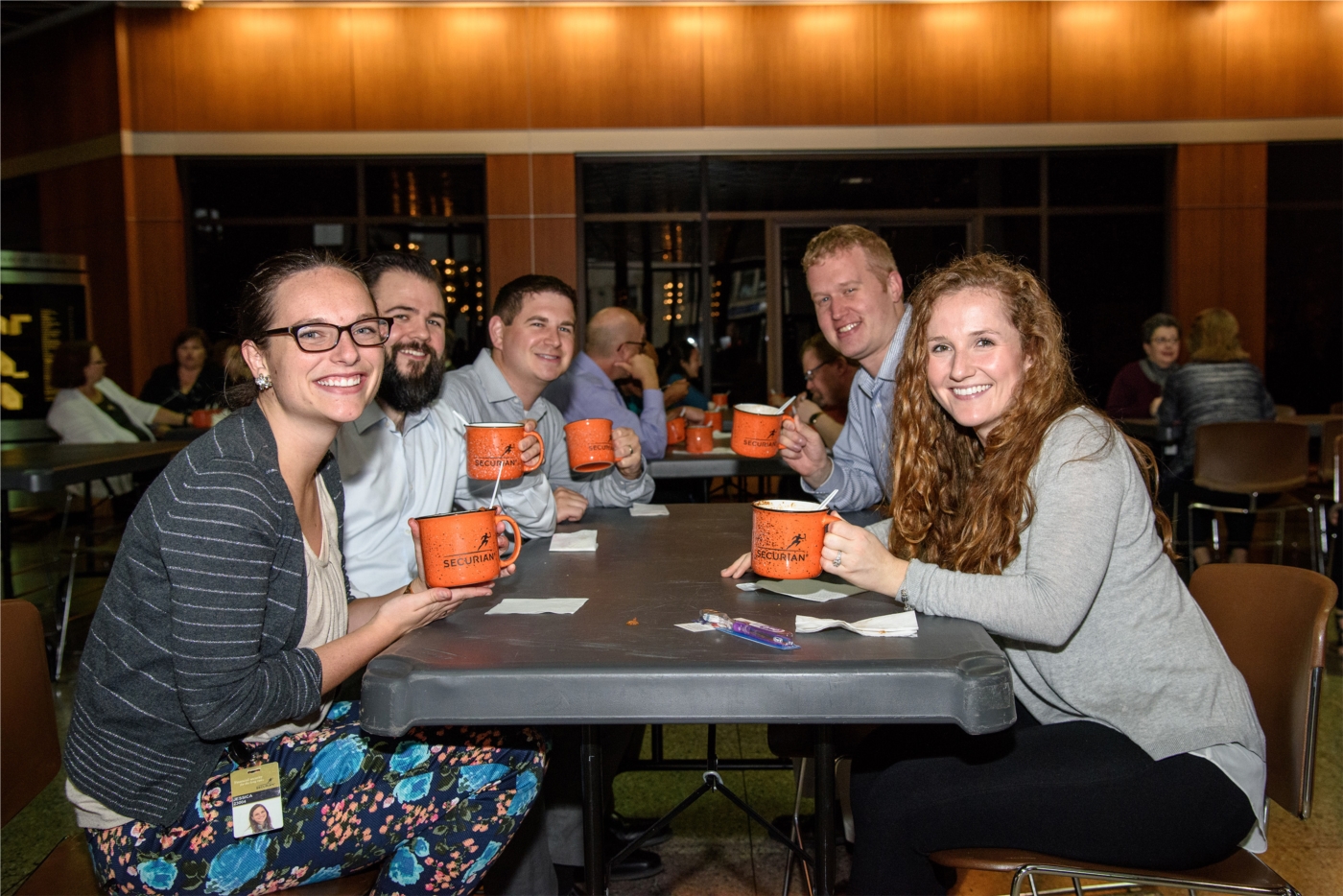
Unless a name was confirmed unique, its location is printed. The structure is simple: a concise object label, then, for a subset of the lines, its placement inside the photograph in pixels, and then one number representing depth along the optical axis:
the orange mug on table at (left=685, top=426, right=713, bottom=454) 4.00
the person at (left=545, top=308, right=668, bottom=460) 4.09
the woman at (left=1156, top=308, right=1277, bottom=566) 5.04
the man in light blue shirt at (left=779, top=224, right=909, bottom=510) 2.75
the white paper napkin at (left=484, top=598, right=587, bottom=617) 1.48
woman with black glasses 1.37
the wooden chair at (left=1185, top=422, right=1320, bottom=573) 4.83
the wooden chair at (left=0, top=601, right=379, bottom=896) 1.52
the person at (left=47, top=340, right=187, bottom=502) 5.35
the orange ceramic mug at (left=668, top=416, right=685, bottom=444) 4.64
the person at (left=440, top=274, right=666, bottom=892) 2.74
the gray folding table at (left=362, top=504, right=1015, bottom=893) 1.17
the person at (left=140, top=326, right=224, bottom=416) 6.54
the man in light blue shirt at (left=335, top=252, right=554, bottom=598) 2.13
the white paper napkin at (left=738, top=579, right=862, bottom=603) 1.59
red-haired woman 1.45
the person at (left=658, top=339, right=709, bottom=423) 8.34
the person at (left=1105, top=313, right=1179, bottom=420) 6.36
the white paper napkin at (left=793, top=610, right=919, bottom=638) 1.34
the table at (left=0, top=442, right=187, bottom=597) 3.56
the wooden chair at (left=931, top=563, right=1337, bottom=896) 1.45
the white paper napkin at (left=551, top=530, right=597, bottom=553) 2.03
